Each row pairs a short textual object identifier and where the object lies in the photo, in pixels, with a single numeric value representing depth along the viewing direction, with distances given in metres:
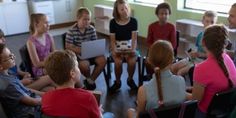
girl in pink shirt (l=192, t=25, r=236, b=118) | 1.63
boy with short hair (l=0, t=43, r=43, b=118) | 1.69
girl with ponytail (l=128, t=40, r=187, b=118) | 1.51
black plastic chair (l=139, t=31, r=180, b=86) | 3.11
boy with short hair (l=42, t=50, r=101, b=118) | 1.37
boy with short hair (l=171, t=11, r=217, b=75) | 2.71
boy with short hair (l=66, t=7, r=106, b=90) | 2.97
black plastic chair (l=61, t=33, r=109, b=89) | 3.11
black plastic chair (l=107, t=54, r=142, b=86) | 3.13
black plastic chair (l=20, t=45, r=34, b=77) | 2.58
